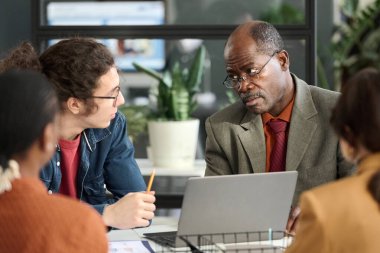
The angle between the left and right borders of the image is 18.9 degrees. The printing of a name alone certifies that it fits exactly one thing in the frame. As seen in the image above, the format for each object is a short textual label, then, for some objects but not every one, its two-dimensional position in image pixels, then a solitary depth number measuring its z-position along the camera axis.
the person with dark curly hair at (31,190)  2.21
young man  3.47
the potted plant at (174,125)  5.87
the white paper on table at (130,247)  3.23
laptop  3.09
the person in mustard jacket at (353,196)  2.24
